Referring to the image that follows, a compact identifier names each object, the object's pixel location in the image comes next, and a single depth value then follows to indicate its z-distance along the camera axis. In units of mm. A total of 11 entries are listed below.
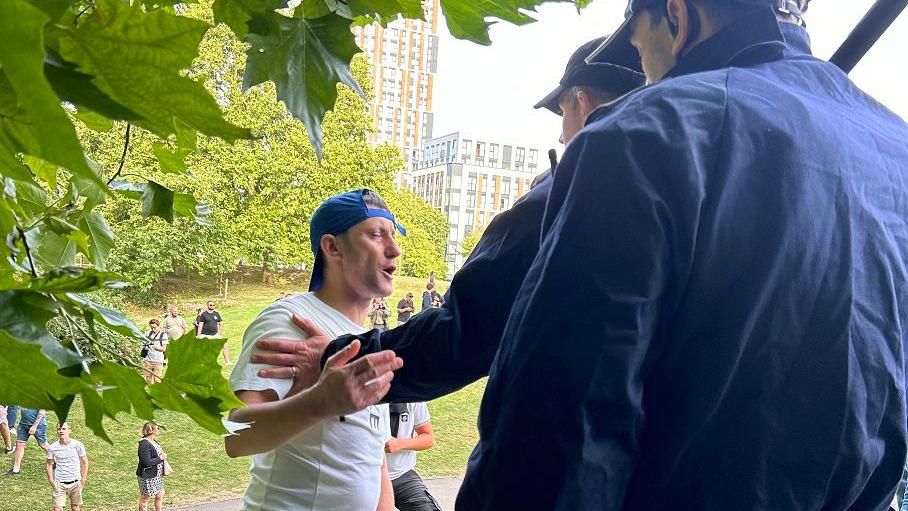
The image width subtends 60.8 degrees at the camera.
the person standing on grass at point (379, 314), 7654
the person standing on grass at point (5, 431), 6425
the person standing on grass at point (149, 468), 5520
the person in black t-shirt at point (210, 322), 8114
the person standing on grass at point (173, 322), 7801
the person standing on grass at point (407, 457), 3051
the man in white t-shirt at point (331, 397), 1088
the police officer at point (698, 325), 503
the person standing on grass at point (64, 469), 5480
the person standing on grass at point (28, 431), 6207
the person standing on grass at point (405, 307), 8953
